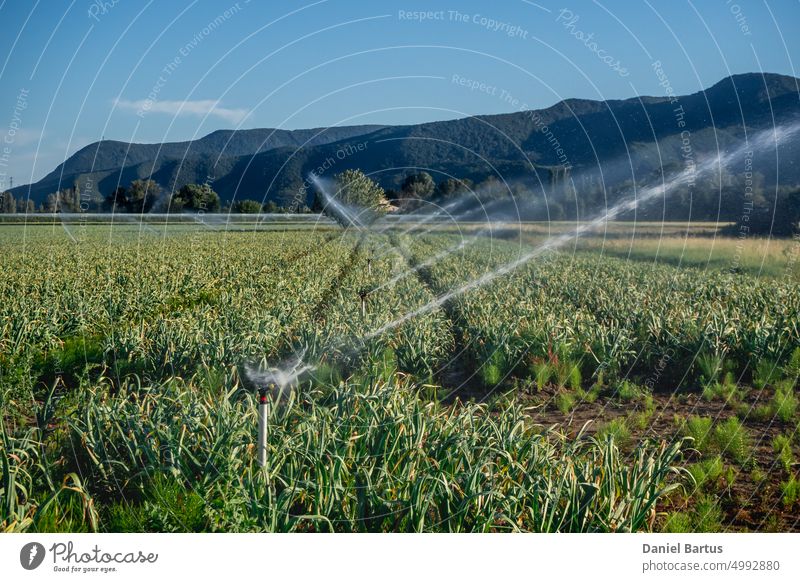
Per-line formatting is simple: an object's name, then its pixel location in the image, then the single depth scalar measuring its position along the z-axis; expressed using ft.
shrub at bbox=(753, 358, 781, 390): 27.32
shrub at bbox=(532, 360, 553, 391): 27.76
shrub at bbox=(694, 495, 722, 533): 14.92
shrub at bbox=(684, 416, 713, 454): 20.39
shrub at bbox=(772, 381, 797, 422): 23.41
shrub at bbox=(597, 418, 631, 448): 20.65
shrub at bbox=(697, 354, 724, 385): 28.27
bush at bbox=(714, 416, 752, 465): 19.70
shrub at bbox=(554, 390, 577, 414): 24.98
